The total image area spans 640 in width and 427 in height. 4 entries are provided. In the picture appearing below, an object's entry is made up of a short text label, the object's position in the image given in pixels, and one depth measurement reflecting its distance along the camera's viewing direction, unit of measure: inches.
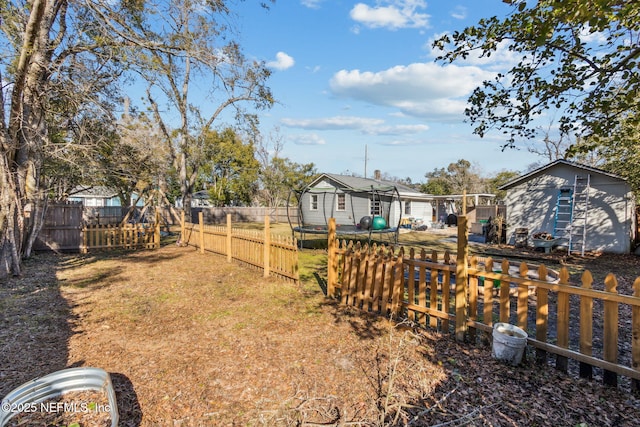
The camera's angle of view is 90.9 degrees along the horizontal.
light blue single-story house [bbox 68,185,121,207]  1529.0
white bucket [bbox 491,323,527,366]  130.9
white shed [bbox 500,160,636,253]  468.1
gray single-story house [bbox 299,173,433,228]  857.5
